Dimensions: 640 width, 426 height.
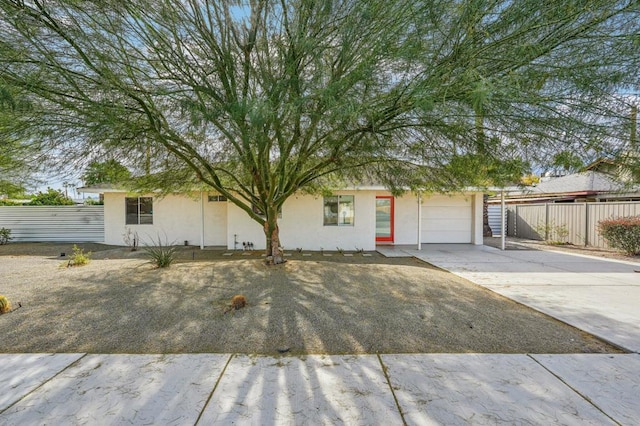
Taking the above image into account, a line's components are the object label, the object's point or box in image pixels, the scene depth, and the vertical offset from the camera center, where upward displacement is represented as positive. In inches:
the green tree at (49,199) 701.9 +26.8
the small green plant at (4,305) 193.2 -57.8
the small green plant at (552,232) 561.0 -34.8
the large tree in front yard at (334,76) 134.0 +68.3
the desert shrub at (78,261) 340.8 -53.3
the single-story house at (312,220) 489.1 -12.6
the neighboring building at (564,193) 607.2 +41.7
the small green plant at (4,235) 561.4 -43.0
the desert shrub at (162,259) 315.0 -47.3
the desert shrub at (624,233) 423.1 -26.8
